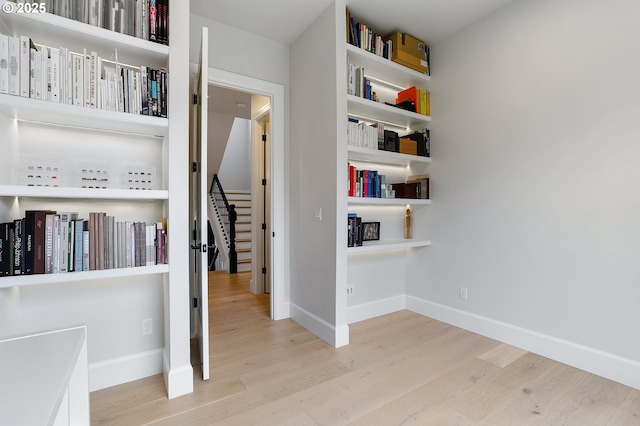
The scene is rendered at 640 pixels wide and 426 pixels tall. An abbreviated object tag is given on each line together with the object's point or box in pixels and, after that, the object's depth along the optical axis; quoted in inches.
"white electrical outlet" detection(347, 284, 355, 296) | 126.0
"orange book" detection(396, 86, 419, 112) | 130.8
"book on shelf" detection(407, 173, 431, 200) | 133.3
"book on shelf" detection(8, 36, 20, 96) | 60.8
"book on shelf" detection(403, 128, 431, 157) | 132.5
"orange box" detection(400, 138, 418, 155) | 128.0
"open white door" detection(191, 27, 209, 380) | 78.0
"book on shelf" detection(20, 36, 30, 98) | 61.8
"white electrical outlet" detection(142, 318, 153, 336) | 85.8
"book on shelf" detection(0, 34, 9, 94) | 59.8
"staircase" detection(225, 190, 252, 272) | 236.5
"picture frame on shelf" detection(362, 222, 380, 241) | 130.0
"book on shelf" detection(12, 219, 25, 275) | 62.2
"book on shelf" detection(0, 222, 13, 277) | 61.1
